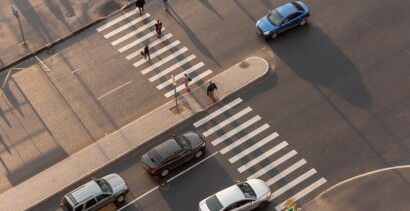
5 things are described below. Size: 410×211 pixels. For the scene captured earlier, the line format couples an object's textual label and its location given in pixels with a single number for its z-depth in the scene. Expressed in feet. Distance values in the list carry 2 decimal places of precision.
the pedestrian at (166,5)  180.73
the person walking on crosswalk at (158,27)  172.58
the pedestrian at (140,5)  178.40
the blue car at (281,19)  171.32
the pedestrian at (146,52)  166.50
